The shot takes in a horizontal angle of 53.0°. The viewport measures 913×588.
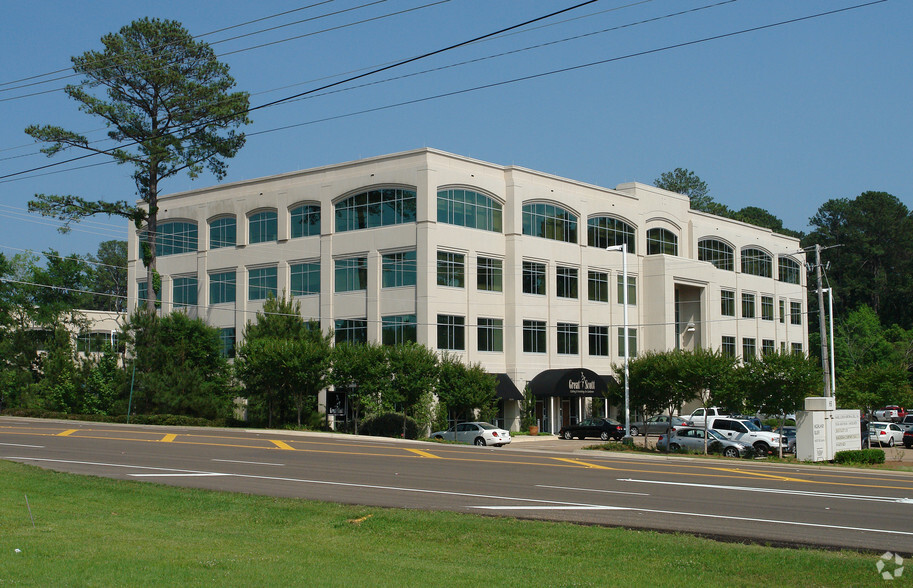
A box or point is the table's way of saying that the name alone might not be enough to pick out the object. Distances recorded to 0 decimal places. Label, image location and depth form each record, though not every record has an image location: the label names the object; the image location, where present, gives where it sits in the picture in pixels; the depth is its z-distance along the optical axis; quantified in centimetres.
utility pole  4261
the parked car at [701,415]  6018
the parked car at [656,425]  5881
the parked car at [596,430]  5438
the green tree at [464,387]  5028
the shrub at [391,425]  5156
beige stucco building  5612
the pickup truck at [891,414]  7228
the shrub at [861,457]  3416
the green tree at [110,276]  13312
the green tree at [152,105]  5359
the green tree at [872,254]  12156
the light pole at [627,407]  4259
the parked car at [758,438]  4044
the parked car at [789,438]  4259
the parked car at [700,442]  4044
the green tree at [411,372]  4900
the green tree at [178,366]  5459
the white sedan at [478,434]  4684
